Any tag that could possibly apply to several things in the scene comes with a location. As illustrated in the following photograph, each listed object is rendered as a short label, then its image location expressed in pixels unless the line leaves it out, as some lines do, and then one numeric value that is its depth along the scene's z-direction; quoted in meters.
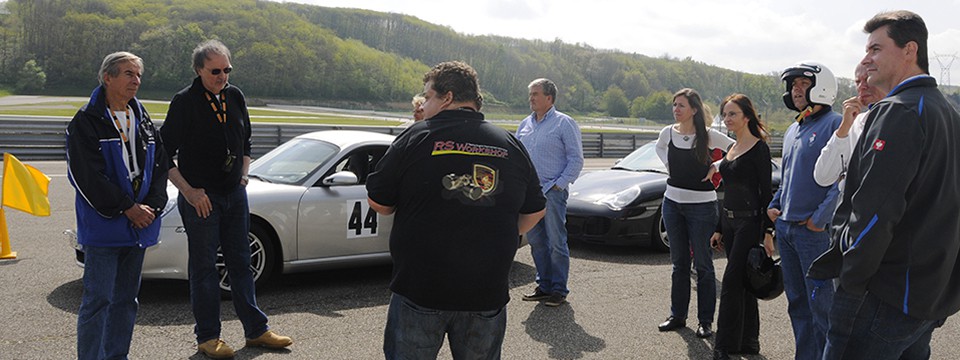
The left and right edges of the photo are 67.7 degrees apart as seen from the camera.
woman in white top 5.04
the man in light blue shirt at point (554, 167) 5.91
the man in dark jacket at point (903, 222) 2.31
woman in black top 4.40
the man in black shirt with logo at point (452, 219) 2.55
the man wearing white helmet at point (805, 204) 3.77
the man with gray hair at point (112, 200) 3.50
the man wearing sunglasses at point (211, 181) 4.24
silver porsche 5.51
